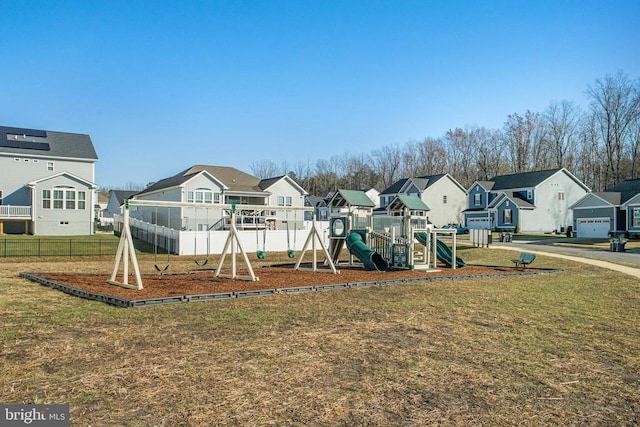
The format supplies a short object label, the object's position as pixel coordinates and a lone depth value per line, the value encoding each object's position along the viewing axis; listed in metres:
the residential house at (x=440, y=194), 66.19
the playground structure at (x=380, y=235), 19.87
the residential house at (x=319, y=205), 64.75
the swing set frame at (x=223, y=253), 13.61
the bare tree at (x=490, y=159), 84.81
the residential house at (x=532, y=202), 57.66
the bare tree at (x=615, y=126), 66.72
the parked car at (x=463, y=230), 55.22
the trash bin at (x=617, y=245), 32.41
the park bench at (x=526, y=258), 21.14
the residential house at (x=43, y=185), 37.34
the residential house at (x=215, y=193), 39.22
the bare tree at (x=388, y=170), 99.06
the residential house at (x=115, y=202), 72.06
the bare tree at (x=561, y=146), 75.88
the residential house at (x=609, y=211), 45.12
